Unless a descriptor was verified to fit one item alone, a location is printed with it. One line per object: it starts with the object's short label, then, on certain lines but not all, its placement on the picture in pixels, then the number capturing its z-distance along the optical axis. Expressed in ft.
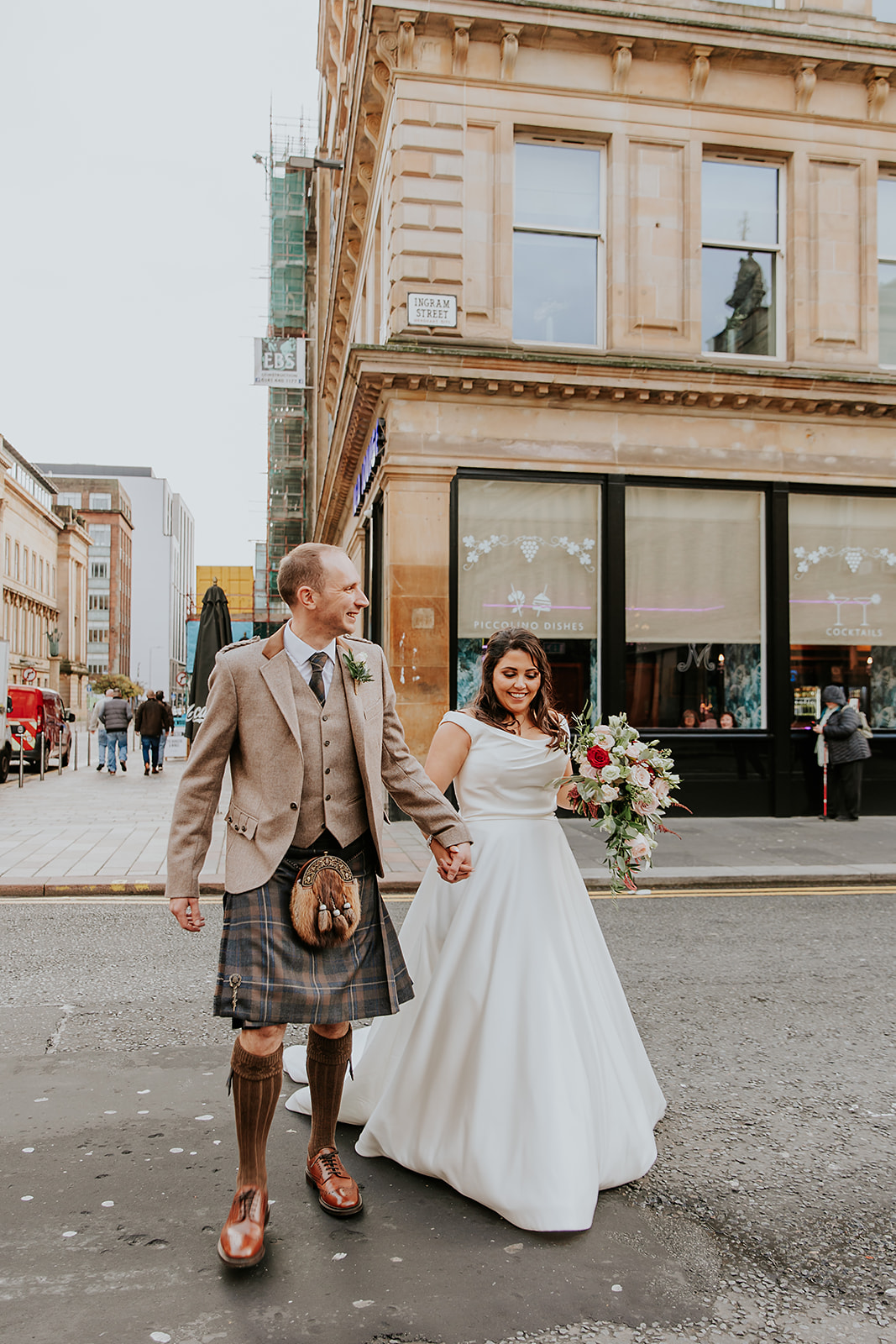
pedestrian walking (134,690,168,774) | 75.20
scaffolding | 136.26
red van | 72.23
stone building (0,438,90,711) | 254.06
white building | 532.73
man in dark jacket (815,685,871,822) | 42.75
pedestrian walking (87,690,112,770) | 77.77
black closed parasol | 48.26
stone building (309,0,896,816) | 42.19
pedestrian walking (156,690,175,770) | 76.69
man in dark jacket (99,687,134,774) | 76.23
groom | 9.52
